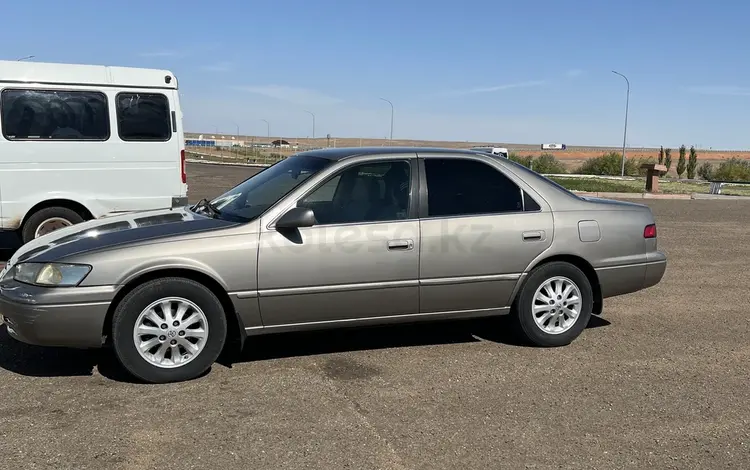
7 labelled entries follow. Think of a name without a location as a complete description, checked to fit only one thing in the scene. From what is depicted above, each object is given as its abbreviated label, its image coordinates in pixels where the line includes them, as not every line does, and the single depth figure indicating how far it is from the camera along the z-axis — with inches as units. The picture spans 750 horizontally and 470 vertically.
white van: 335.0
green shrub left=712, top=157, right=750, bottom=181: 1499.8
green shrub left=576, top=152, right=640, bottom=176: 1684.3
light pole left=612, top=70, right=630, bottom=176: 1565.8
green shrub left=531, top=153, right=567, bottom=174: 1610.5
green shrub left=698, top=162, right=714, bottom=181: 1577.9
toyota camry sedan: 177.0
